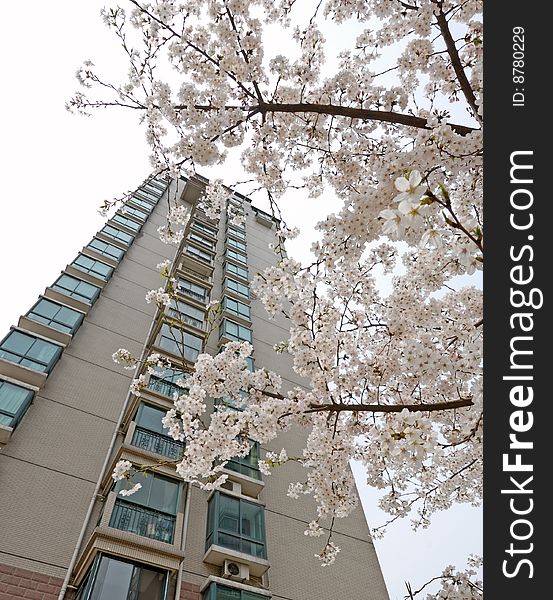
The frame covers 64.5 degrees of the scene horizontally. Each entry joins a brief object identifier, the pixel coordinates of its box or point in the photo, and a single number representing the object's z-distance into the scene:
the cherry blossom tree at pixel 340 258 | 3.54
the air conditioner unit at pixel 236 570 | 7.95
